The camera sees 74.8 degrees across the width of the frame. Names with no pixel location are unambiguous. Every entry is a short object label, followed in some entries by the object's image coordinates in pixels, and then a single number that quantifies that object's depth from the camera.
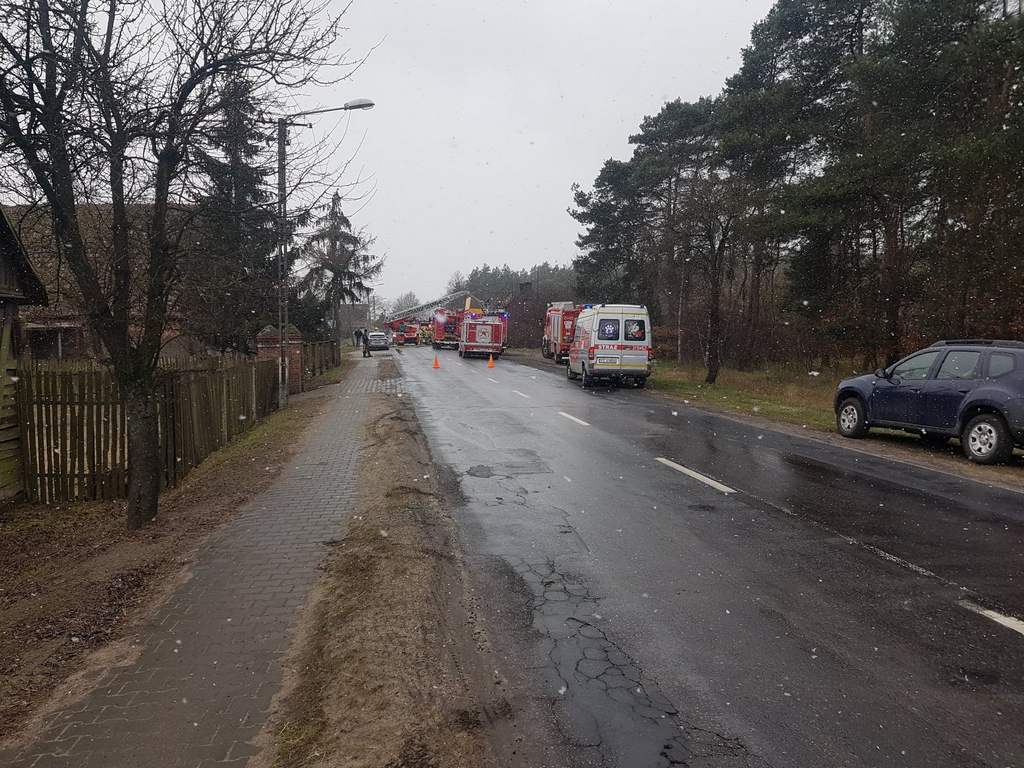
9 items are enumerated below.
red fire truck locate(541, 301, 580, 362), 36.91
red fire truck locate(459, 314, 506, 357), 43.94
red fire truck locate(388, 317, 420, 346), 70.94
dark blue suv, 9.62
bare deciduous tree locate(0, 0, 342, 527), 5.50
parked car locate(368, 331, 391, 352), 57.09
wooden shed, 7.66
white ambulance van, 22.38
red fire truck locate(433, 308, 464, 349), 55.56
